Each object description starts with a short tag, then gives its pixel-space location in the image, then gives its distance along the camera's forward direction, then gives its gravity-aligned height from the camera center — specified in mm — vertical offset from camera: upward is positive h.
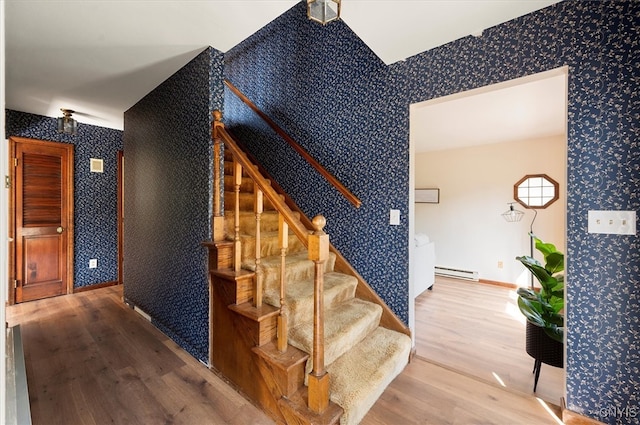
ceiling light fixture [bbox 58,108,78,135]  3264 +1015
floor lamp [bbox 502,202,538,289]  4387 -70
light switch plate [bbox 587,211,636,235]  1439 -60
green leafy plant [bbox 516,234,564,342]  1879 -613
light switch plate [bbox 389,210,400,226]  2225 -53
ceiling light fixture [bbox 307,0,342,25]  1497 +1092
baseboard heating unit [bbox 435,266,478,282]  4768 -1102
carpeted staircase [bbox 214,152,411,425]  1642 -798
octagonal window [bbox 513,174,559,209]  4293 +316
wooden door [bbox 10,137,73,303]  3406 -106
